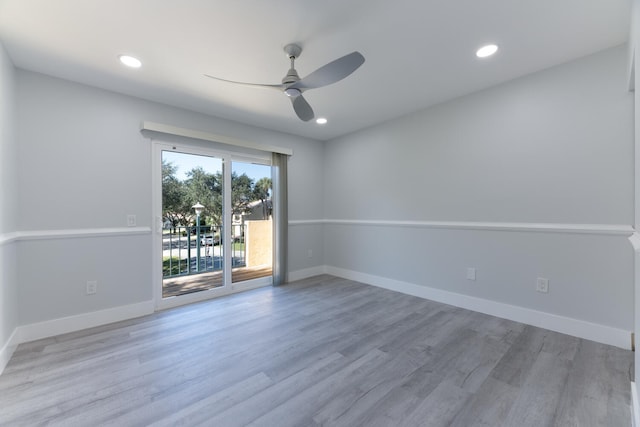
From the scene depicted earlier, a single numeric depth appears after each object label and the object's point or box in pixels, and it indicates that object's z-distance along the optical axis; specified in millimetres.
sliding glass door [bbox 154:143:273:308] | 3246
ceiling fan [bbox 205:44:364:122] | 1740
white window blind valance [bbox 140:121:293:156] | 2973
